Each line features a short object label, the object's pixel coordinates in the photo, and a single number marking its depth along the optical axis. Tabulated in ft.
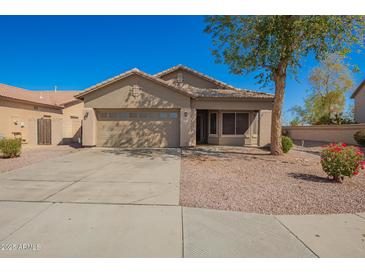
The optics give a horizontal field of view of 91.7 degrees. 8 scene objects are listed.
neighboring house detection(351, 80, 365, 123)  62.34
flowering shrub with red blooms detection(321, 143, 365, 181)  17.07
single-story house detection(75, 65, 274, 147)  39.14
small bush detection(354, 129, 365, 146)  43.68
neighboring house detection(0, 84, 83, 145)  42.86
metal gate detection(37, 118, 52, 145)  46.09
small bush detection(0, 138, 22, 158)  27.89
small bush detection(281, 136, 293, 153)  32.99
